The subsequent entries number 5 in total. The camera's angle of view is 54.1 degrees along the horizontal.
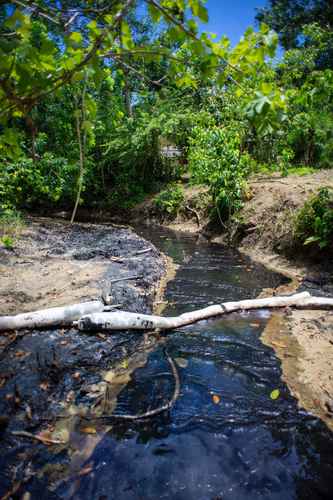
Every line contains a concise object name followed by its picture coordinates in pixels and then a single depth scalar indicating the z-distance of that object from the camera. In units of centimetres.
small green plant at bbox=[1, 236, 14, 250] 759
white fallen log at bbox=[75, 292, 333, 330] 432
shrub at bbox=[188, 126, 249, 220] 1048
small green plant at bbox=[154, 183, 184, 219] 1417
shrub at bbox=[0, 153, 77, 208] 916
